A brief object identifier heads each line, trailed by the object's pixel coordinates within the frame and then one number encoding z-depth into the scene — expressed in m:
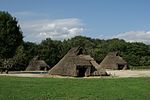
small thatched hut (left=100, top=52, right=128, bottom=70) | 61.77
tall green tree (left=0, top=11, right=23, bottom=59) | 42.26
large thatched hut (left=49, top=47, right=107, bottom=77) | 35.95
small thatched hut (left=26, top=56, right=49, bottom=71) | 59.52
